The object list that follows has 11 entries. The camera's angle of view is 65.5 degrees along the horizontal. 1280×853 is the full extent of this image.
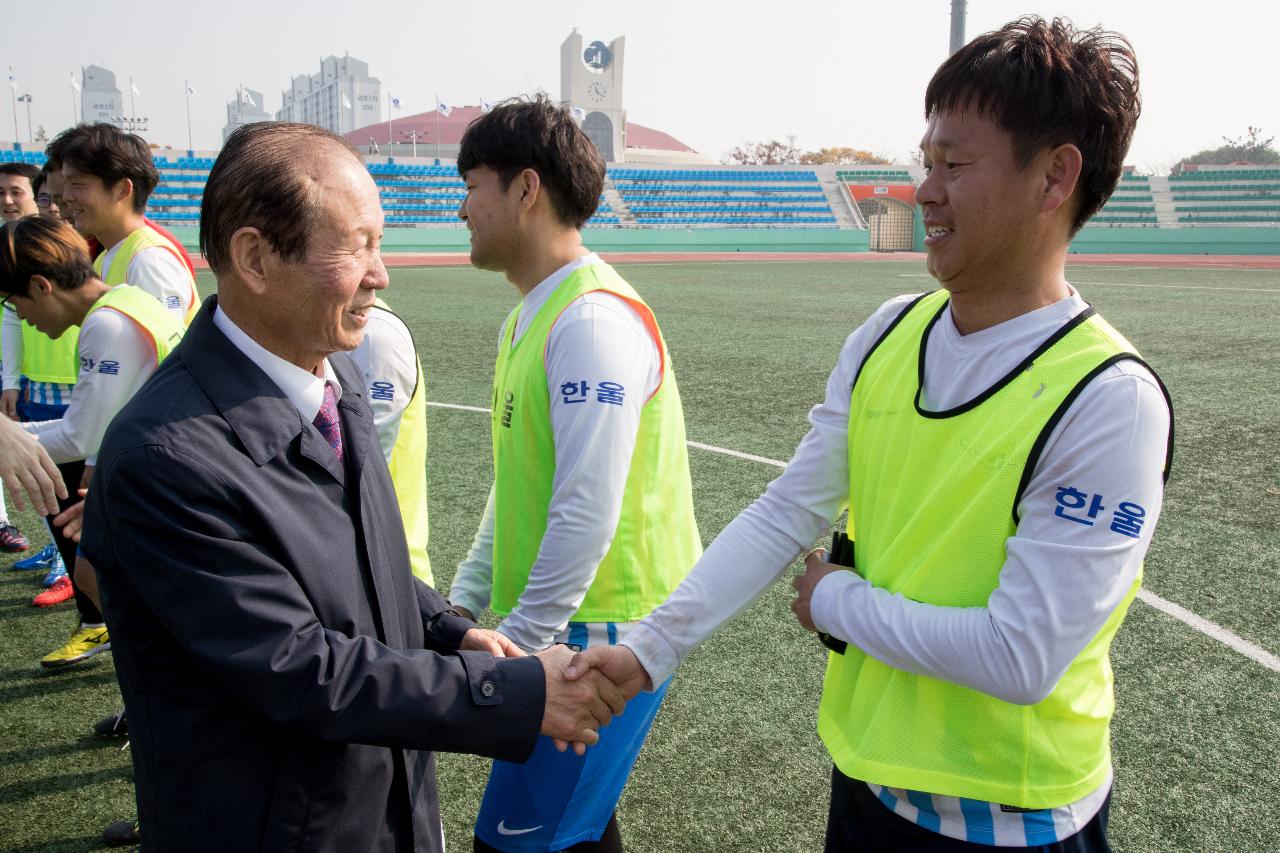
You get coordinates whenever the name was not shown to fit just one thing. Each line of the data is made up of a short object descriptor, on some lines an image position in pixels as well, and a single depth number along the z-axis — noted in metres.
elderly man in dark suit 1.46
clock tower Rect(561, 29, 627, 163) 75.06
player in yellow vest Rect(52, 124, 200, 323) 4.47
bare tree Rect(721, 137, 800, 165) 89.19
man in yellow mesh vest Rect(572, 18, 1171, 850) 1.50
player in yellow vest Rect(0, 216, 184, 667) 3.43
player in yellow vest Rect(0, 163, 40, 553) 7.09
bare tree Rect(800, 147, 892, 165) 90.94
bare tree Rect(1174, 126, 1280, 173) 75.94
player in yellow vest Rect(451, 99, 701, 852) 2.30
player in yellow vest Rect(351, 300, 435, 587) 2.80
